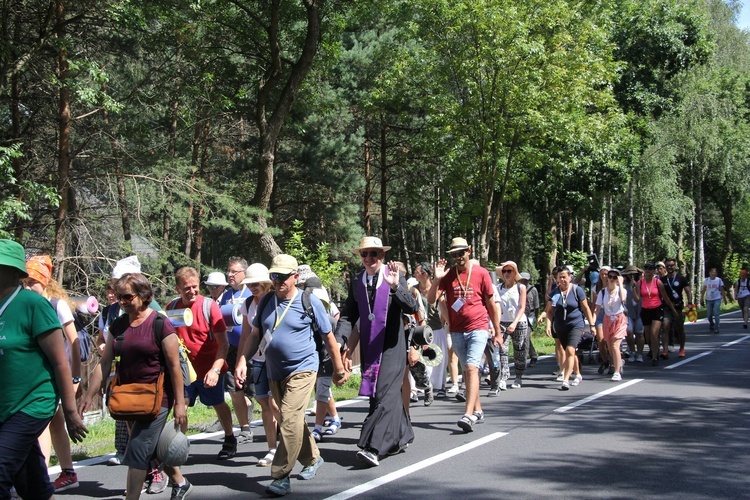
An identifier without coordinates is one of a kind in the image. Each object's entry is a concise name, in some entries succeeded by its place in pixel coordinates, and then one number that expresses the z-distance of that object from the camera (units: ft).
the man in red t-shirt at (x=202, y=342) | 22.59
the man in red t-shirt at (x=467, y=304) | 28.53
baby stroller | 47.18
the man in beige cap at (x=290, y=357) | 20.10
